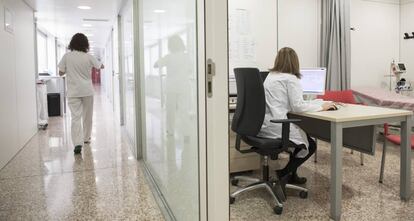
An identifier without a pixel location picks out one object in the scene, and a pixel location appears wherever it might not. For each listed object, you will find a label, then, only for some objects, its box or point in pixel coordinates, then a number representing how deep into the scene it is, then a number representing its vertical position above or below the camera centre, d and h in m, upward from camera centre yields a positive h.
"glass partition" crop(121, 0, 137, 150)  4.07 +0.27
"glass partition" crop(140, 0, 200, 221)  1.76 -0.09
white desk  2.26 -0.32
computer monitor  3.36 +0.04
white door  1.45 -0.10
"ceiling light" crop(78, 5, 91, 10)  5.49 +1.38
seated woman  2.53 -0.14
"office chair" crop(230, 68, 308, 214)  2.37 -0.28
